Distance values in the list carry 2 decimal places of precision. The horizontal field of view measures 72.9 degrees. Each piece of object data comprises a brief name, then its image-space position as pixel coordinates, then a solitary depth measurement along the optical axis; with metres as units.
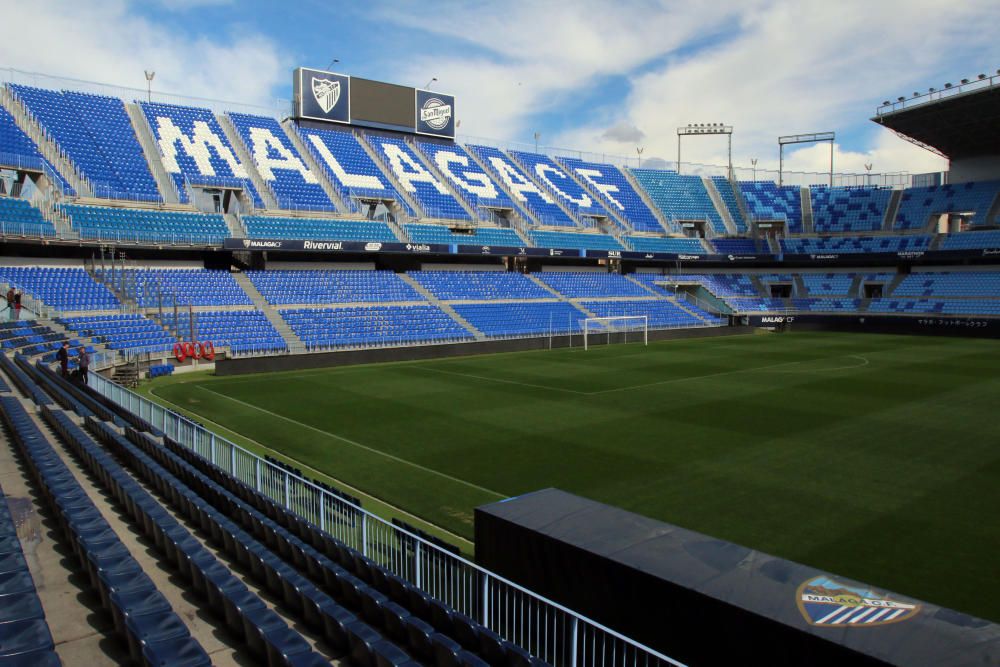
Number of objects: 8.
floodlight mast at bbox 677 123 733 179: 75.31
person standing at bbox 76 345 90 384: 20.42
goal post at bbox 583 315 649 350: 44.53
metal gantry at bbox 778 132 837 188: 72.00
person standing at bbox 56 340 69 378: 20.83
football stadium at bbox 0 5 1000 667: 6.18
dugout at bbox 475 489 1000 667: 4.86
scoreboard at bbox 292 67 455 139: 53.00
